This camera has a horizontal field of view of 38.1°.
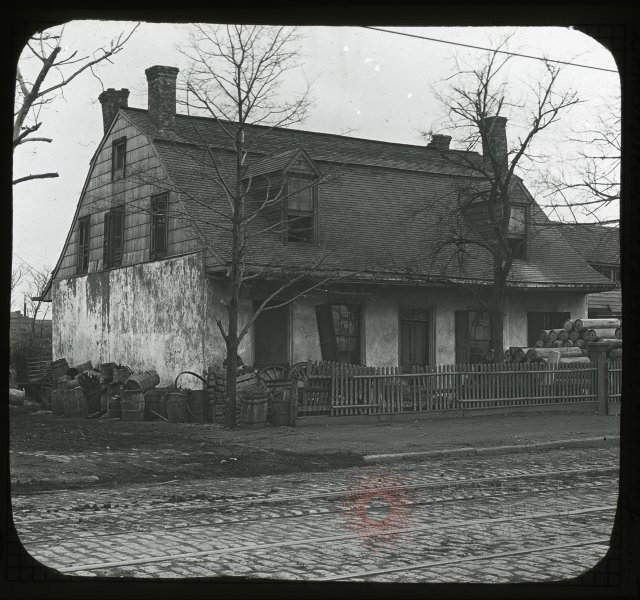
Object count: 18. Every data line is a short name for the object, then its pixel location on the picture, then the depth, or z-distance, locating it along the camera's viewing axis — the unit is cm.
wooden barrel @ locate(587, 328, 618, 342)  2167
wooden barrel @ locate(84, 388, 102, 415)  1930
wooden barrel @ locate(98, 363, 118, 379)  2020
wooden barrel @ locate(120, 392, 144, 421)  1809
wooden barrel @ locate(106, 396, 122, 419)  1864
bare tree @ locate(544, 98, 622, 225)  1455
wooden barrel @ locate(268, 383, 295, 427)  1655
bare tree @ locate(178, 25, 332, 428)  1575
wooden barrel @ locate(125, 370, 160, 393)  1858
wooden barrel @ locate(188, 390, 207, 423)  1781
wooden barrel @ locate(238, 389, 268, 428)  1627
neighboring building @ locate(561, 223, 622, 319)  2583
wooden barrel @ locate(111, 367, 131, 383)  1986
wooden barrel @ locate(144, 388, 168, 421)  1828
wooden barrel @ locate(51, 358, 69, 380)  2233
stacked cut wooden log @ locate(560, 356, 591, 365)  2055
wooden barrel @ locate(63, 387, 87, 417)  1916
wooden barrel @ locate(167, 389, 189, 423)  1770
